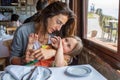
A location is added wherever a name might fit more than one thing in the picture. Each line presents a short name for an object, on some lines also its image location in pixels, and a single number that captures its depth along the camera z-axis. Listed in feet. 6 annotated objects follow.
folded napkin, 3.44
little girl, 4.78
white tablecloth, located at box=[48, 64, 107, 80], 3.77
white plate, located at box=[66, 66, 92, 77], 3.88
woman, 4.97
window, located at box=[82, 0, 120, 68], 4.91
